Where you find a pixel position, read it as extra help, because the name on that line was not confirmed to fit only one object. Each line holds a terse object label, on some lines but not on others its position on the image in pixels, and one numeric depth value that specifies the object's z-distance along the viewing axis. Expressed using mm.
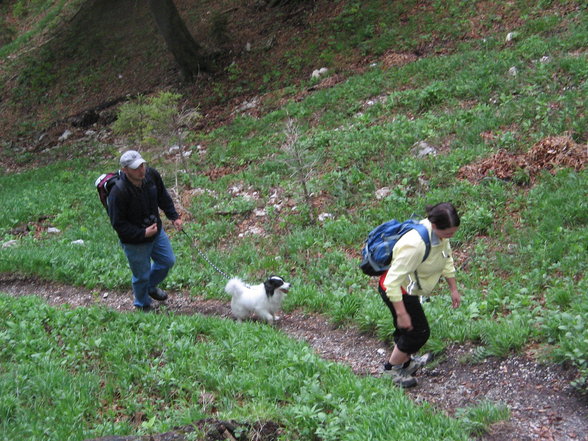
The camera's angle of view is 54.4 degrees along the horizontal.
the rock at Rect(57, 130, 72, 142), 19417
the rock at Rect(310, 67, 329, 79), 16031
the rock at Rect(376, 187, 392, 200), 9644
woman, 4395
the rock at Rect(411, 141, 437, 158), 10219
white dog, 6863
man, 6422
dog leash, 8500
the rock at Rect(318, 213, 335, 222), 9695
